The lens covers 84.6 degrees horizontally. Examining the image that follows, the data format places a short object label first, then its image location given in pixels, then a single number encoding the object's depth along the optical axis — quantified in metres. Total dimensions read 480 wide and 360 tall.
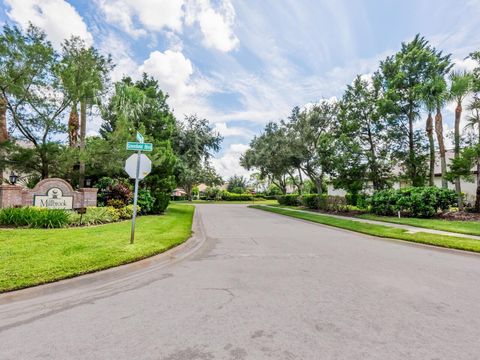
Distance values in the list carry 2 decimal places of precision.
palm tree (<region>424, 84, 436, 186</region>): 15.61
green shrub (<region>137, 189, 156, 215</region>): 16.62
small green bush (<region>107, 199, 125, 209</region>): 14.98
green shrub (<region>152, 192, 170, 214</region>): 18.05
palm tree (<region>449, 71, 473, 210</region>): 14.45
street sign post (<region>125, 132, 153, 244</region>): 7.25
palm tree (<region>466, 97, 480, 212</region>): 14.67
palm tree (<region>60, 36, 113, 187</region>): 14.21
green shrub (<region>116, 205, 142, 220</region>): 14.32
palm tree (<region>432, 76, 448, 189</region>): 15.16
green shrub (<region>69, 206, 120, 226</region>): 11.48
